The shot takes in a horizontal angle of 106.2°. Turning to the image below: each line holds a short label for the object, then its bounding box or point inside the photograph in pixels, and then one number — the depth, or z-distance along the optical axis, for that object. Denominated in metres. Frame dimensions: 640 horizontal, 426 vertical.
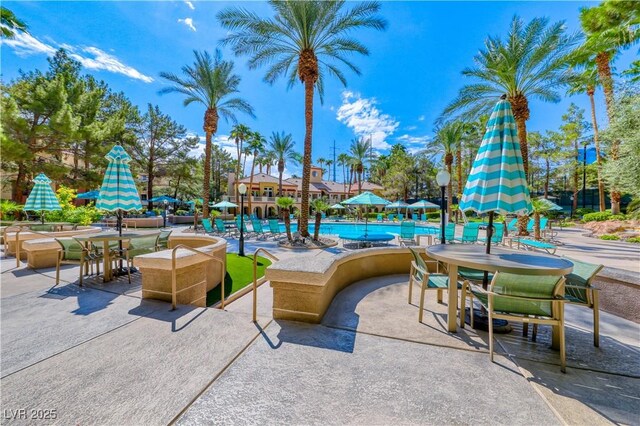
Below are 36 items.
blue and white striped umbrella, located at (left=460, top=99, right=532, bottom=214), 3.28
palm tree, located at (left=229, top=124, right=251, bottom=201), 32.75
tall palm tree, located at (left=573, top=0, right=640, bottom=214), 11.54
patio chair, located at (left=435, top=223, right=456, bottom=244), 11.33
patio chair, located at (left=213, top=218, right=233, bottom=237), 15.12
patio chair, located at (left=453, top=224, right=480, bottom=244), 9.98
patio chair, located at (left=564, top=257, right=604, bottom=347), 2.83
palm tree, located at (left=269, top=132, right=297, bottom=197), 35.91
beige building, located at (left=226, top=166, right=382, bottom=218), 37.88
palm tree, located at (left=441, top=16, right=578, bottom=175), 11.51
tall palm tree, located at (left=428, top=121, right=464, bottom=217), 23.24
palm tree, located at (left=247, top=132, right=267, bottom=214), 34.88
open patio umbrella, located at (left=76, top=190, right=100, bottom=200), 20.55
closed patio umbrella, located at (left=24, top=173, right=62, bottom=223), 8.69
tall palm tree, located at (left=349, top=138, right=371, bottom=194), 36.94
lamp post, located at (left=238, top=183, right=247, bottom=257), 9.76
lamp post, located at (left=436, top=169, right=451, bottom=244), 5.97
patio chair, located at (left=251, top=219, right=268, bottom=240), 15.18
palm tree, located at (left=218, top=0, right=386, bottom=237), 11.20
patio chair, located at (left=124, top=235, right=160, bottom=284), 5.12
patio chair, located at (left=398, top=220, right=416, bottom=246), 11.20
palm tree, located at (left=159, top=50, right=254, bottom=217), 17.59
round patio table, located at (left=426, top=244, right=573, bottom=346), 2.57
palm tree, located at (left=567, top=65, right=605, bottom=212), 11.95
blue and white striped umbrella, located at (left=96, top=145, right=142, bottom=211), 5.42
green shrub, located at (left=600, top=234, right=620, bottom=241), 13.52
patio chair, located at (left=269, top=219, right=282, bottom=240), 14.81
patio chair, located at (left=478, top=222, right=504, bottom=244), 10.05
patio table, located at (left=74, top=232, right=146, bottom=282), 4.79
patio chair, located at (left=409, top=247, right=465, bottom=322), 3.32
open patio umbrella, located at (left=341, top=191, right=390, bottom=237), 11.58
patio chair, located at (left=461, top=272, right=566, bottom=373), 2.46
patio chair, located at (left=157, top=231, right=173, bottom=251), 5.61
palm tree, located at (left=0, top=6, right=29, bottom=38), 10.80
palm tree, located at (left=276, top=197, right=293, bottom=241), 13.24
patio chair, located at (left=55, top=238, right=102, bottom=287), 4.93
